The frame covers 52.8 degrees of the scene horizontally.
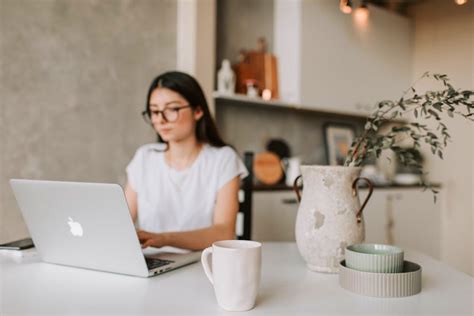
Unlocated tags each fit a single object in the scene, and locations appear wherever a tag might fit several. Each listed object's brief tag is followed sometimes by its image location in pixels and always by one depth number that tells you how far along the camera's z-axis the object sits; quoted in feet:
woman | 6.09
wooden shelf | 9.62
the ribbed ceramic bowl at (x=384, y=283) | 3.13
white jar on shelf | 9.63
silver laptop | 3.34
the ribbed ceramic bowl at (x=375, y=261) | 3.27
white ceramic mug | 2.78
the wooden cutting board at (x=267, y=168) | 10.31
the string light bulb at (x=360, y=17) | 11.84
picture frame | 12.44
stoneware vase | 3.73
